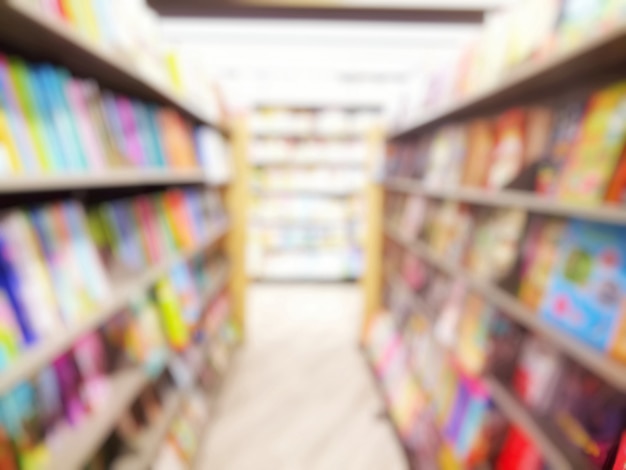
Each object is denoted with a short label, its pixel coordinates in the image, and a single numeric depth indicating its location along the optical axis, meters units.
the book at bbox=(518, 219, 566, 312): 1.23
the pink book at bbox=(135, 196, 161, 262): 1.62
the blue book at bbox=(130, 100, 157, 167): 1.55
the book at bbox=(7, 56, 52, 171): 0.91
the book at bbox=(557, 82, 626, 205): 0.99
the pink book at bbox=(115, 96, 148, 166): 1.43
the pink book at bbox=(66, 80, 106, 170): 1.11
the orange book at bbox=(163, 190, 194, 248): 1.89
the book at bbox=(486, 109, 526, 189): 1.44
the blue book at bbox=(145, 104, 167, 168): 1.68
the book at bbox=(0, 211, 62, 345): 0.89
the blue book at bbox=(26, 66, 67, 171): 0.97
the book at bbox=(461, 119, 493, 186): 1.66
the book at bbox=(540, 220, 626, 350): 0.97
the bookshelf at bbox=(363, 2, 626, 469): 1.04
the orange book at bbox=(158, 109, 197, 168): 1.83
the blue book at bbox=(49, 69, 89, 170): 1.05
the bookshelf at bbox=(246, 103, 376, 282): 5.24
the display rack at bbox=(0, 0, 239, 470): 0.87
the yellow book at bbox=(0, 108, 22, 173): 0.84
